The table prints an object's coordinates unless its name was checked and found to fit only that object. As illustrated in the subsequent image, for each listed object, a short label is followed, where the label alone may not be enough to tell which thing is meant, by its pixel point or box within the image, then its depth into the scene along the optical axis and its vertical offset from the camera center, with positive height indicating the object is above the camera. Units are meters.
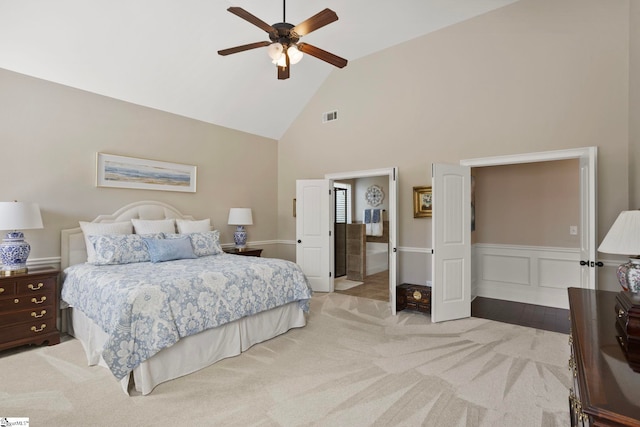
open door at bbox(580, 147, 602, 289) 3.51 -0.08
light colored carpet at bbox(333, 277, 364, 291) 6.25 -1.36
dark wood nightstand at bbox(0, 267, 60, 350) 3.19 -0.93
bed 2.54 -0.74
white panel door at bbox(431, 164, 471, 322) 4.26 -0.36
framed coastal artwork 4.33 +0.59
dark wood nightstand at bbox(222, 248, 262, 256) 5.47 -0.60
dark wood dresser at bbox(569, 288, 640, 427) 0.86 -0.50
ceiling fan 2.74 +1.61
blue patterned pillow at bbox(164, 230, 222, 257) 4.39 -0.37
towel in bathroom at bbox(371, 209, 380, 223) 8.53 -0.01
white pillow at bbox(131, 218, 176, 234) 4.30 -0.14
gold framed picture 4.87 +0.20
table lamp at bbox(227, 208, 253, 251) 5.50 -0.10
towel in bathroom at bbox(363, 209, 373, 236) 8.63 -0.15
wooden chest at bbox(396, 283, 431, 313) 4.46 -1.13
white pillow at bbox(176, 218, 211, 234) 4.75 -0.15
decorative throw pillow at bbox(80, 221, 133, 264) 3.78 -0.17
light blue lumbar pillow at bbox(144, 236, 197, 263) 3.86 -0.40
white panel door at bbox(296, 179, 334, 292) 5.79 -0.26
